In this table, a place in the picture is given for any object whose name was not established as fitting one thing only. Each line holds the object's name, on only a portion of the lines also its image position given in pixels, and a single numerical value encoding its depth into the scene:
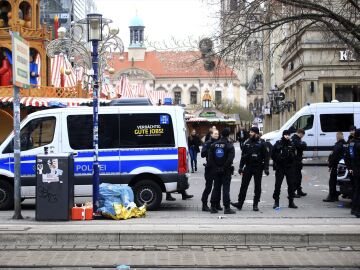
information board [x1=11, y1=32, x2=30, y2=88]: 11.55
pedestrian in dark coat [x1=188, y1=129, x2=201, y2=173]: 25.38
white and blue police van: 13.61
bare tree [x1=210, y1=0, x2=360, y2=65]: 15.46
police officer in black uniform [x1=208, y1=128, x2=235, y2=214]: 12.96
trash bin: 11.56
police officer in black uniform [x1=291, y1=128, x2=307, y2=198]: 15.67
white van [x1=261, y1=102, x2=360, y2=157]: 26.92
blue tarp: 11.93
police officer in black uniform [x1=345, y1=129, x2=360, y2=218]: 12.48
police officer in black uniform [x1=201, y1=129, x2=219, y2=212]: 13.47
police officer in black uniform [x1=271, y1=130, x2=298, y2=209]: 13.73
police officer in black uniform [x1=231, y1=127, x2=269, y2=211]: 13.27
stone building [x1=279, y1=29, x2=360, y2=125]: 37.41
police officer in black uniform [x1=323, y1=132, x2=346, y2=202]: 15.10
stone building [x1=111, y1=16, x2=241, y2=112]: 126.54
